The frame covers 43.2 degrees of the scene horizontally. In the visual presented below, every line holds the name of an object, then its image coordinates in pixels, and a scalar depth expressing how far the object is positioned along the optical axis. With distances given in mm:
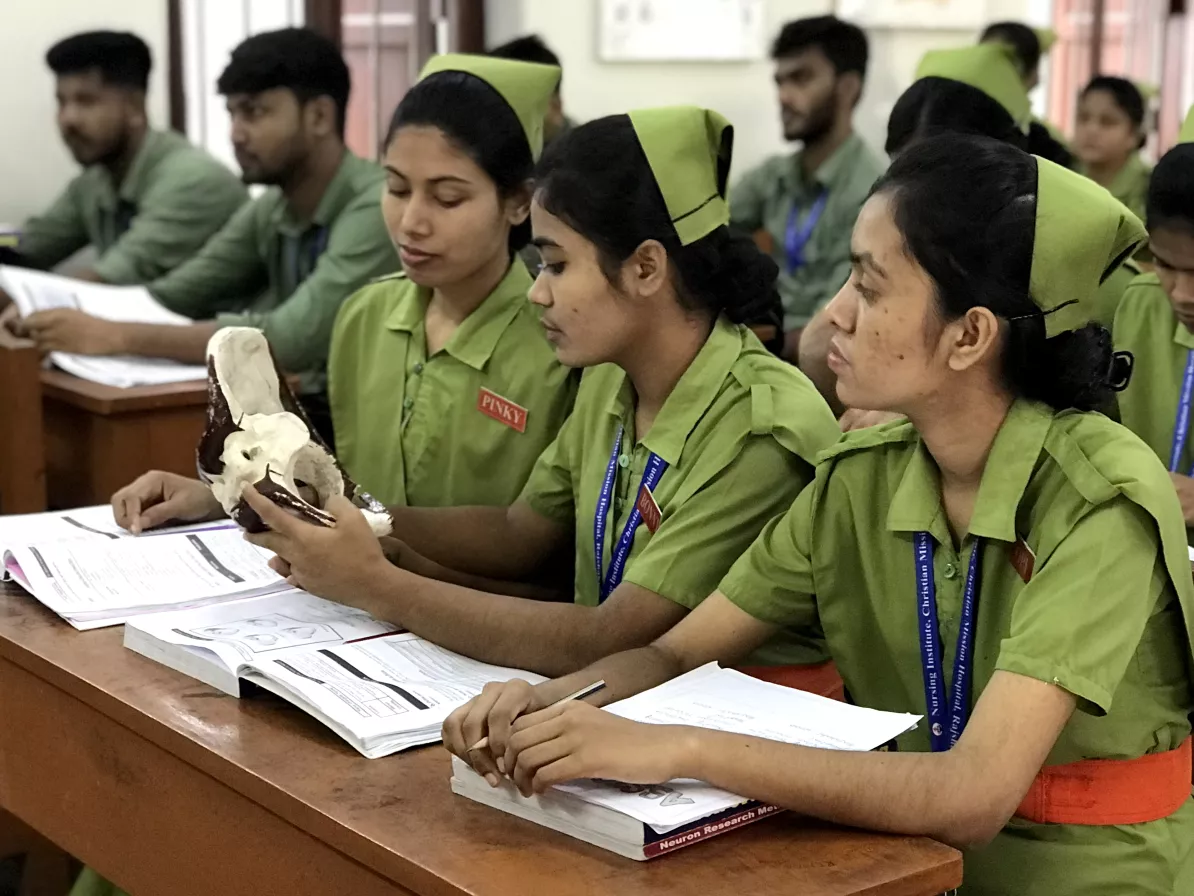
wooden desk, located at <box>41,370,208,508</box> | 2730
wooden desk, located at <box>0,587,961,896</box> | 1067
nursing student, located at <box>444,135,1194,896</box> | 1203
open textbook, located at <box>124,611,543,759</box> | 1307
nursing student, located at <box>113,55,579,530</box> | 2008
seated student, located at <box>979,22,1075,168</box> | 5484
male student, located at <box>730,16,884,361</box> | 4348
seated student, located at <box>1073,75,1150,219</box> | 5777
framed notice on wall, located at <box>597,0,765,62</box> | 5180
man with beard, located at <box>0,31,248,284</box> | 4016
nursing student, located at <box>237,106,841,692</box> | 1521
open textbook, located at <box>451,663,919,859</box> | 1088
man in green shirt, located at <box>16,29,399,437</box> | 2951
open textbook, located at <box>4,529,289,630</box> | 1634
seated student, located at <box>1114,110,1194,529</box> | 1939
